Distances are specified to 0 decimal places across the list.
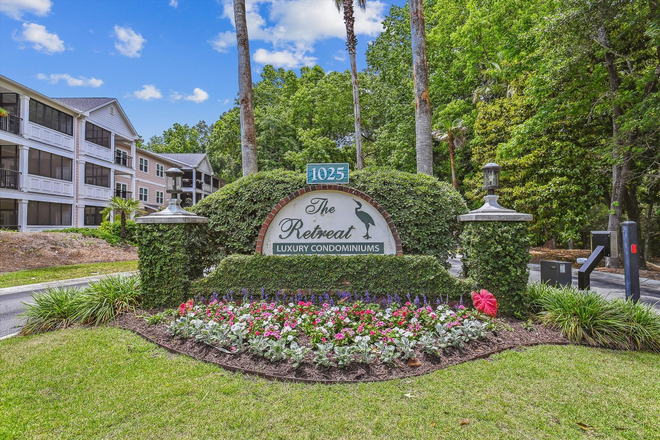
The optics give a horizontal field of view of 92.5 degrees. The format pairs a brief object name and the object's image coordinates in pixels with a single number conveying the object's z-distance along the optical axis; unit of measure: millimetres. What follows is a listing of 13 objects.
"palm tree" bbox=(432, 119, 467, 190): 16641
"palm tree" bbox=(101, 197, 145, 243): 15758
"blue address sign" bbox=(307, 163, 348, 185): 5533
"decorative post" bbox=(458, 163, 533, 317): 4590
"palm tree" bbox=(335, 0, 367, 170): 19188
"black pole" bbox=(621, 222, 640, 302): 4473
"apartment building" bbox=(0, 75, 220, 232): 15828
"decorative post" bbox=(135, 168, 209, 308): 5078
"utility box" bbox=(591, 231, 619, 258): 5035
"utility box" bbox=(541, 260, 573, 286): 5379
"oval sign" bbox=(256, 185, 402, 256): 5441
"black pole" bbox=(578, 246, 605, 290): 4871
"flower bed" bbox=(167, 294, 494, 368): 3309
